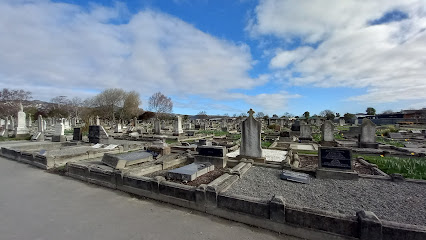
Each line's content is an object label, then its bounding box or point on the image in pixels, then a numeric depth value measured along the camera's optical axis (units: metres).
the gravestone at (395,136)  18.32
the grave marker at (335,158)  6.38
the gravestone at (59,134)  15.98
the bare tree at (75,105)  61.09
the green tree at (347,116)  59.96
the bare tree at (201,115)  88.83
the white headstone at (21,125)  18.58
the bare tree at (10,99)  38.25
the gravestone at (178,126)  20.78
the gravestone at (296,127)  22.92
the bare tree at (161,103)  59.28
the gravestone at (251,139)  8.80
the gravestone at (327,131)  14.11
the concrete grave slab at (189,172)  6.16
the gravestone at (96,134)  14.41
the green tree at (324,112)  75.19
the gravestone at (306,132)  17.36
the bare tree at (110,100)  53.59
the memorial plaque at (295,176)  6.12
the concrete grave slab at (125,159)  7.63
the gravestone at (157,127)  22.87
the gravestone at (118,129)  26.52
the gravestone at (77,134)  15.52
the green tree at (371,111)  75.34
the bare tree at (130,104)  55.50
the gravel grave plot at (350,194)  4.18
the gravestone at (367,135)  12.92
